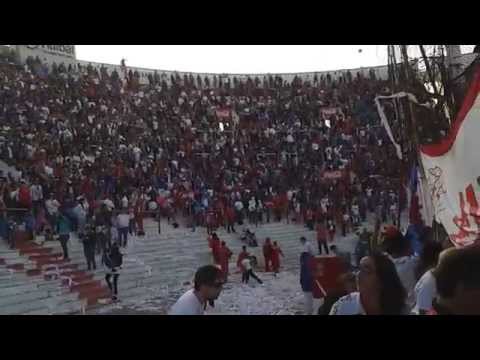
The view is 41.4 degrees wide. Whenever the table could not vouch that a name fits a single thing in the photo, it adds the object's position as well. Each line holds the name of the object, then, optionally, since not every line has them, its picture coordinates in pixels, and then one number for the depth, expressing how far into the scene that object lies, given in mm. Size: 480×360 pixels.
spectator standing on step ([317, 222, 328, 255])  14055
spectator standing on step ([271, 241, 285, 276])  12758
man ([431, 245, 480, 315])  1740
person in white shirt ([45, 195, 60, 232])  11477
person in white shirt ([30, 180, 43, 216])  11461
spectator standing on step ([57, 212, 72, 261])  10984
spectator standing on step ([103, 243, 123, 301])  10648
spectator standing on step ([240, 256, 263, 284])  12016
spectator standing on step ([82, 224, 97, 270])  10992
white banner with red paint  3480
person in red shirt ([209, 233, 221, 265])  12594
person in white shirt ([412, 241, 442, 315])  2776
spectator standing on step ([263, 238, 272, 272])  12805
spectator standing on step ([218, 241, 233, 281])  12180
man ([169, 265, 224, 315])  2760
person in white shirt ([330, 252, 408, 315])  2207
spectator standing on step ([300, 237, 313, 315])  9492
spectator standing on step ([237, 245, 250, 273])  12117
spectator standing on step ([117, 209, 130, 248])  12234
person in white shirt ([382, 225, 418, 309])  3424
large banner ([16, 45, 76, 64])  16703
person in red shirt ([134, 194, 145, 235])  12992
